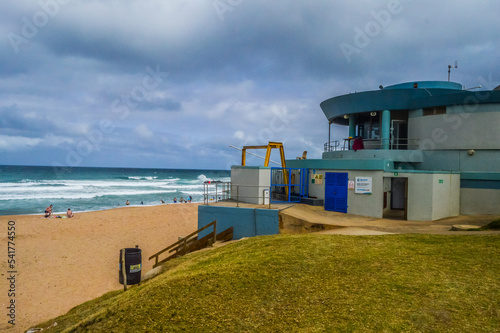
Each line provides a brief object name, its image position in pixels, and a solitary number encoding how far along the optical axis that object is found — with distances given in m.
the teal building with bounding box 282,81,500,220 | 16.14
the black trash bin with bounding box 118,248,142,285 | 12.88
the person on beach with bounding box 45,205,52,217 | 32.08
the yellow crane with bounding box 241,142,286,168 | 18.39
